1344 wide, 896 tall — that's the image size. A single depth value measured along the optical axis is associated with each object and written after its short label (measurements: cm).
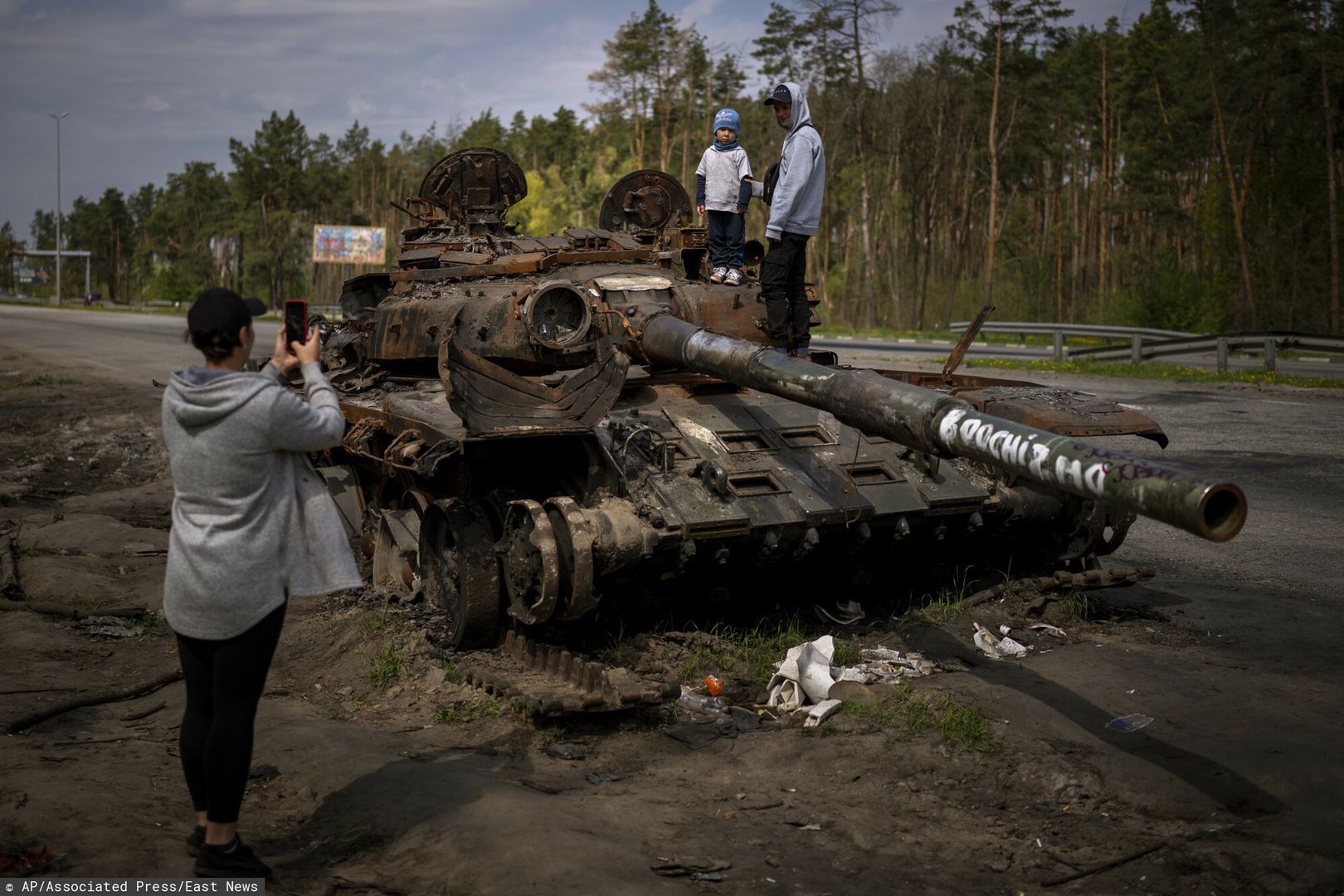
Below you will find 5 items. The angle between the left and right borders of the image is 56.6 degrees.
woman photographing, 431
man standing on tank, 873
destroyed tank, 688
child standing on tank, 1019
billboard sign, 4706
